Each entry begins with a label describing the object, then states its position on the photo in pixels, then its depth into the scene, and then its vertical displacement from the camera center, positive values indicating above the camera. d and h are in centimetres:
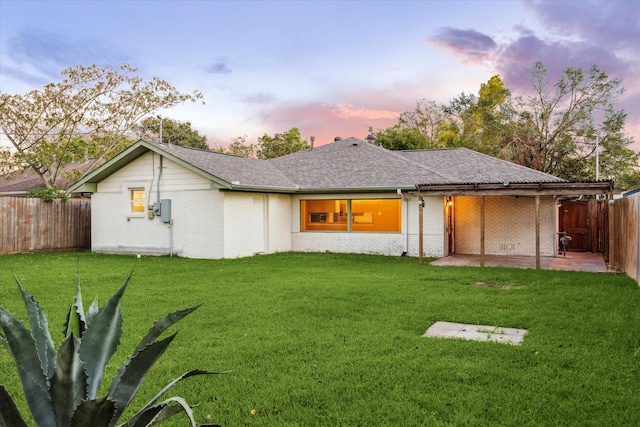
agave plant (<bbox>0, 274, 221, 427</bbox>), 175 -58
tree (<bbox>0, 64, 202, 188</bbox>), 2391 +528
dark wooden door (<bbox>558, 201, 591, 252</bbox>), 1872 -36
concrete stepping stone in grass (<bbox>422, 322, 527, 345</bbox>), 611 -153
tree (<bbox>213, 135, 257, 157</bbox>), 4597 +656
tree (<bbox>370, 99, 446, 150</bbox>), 4247 +839
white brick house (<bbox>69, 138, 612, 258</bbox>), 1587 +26
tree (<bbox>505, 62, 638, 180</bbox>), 3155 +574
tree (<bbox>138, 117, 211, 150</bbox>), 3981 +712
